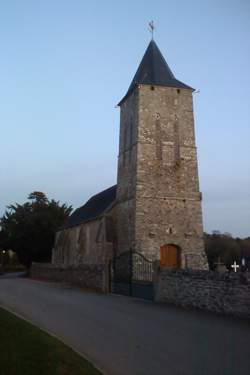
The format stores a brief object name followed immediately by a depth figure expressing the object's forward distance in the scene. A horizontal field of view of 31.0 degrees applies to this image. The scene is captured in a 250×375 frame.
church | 27.52
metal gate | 18.92
